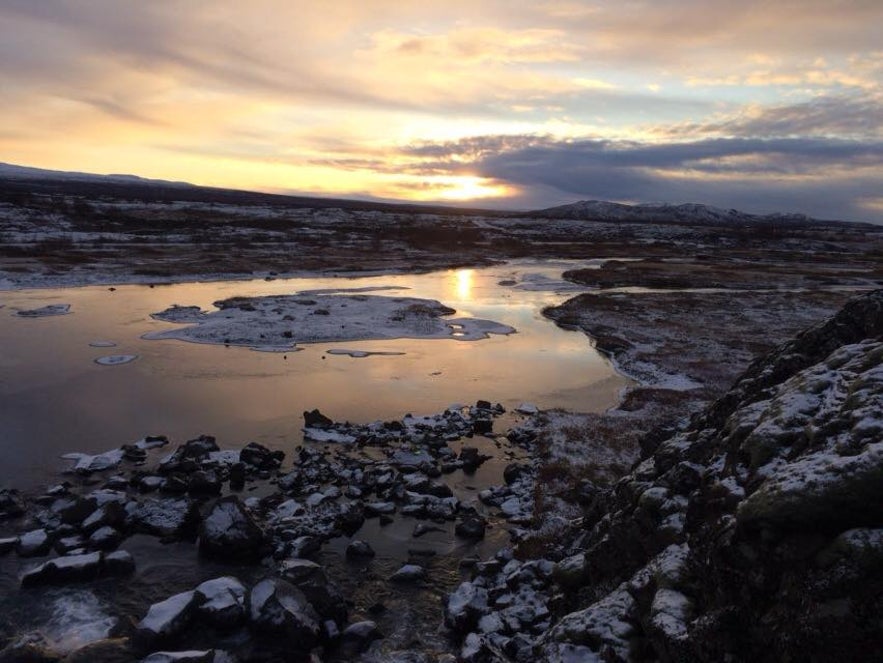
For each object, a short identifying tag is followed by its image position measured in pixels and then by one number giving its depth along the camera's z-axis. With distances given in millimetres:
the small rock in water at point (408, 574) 12398
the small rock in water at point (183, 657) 9234
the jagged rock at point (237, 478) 16212
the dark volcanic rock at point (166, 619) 9805
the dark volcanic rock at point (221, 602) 10461
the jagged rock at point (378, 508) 15086
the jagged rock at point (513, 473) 17203
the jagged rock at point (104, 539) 12867
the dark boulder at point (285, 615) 10195
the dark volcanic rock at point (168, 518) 13594
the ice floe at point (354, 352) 31202
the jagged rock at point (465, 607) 10836
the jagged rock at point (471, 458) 17969
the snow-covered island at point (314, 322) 34188
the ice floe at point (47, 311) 38688
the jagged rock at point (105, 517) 13352
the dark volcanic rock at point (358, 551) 13156
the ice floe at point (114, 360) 27828
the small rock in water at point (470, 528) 14164
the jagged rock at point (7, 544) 12609
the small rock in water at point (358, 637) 10453
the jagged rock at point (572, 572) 10547
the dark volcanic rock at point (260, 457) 17234
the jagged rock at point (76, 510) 13594
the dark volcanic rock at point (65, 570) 11508
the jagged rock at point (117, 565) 12086
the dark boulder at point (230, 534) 12703
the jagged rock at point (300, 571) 11630
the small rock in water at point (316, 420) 20375
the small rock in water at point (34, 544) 12555
